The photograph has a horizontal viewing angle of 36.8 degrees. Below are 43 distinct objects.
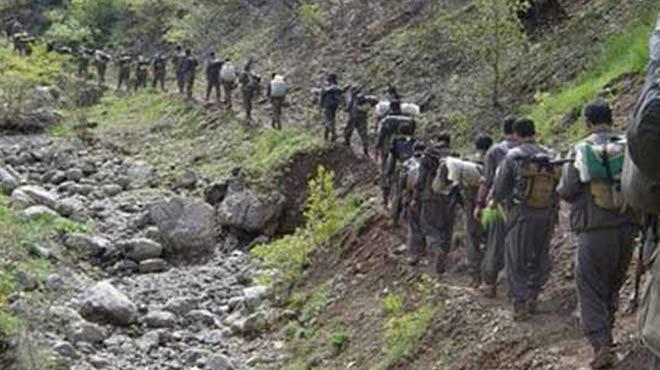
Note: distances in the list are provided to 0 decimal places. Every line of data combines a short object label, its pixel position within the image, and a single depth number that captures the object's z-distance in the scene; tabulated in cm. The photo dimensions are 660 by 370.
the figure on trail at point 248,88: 2341
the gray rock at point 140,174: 2194
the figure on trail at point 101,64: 3469
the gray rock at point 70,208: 1920
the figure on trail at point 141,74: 3291
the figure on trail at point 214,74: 2578
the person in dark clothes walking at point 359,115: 1731
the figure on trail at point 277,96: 2141
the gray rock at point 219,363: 1183
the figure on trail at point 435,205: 1105
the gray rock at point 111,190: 2127
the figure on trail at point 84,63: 3447
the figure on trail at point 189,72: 2818
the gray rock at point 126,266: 1666
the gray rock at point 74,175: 2238
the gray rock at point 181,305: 1429
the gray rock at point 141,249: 1703
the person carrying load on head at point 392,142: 1340
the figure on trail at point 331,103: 1864
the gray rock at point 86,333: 1267
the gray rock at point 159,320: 1363
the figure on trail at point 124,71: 3356
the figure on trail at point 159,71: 3159
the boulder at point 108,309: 1360
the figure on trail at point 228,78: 2514
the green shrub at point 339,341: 1146
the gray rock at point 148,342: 1274
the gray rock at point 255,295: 1423
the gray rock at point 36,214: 1791
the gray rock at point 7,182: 2013
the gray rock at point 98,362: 1196
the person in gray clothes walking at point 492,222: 898
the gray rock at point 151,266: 1658
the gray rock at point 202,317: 1388
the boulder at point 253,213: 1792
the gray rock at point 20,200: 1878
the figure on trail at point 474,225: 1014
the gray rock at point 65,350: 1187
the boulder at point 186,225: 1738
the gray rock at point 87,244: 1719
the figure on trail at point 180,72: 2877
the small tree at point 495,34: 1762
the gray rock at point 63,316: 1298
